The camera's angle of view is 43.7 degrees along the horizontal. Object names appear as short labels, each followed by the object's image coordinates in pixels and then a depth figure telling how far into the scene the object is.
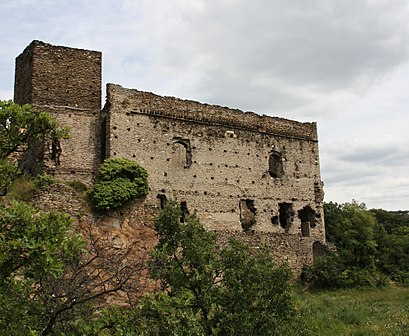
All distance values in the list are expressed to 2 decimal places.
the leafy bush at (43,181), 19.59
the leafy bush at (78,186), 20.81
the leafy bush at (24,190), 18.81
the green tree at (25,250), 6.98
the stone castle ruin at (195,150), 22.61
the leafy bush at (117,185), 20.62
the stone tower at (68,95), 22.20
